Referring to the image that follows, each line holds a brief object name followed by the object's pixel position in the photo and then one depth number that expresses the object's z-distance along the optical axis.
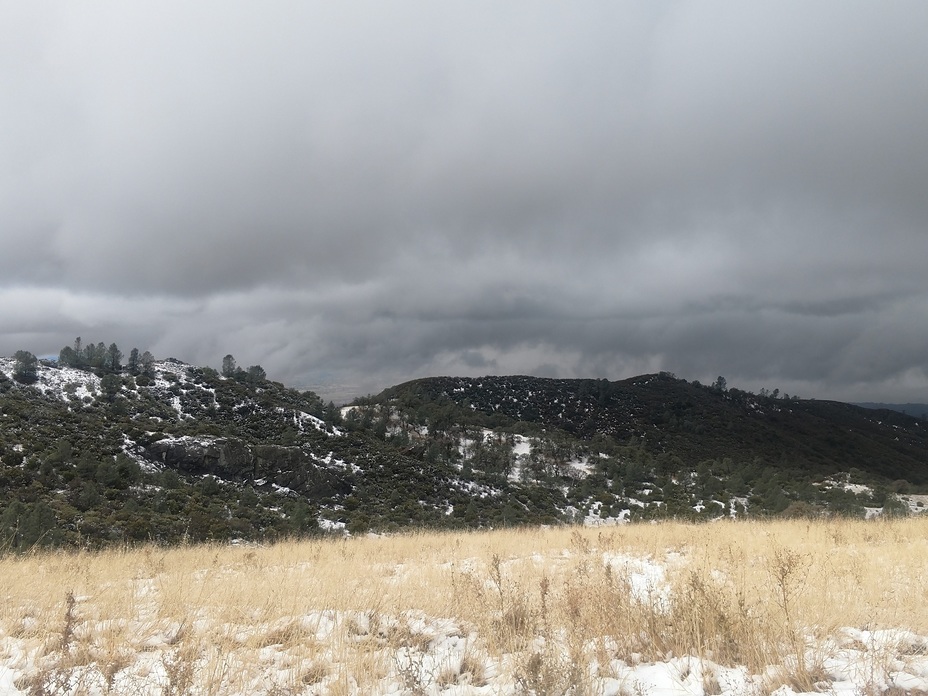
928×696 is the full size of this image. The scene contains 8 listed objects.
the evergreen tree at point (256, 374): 90.44
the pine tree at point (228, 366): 91.52
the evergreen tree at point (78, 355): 79.62
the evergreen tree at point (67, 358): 77.94
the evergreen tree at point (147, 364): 79.31
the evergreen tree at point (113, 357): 82.88
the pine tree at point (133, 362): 80.59
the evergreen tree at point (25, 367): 65.00
